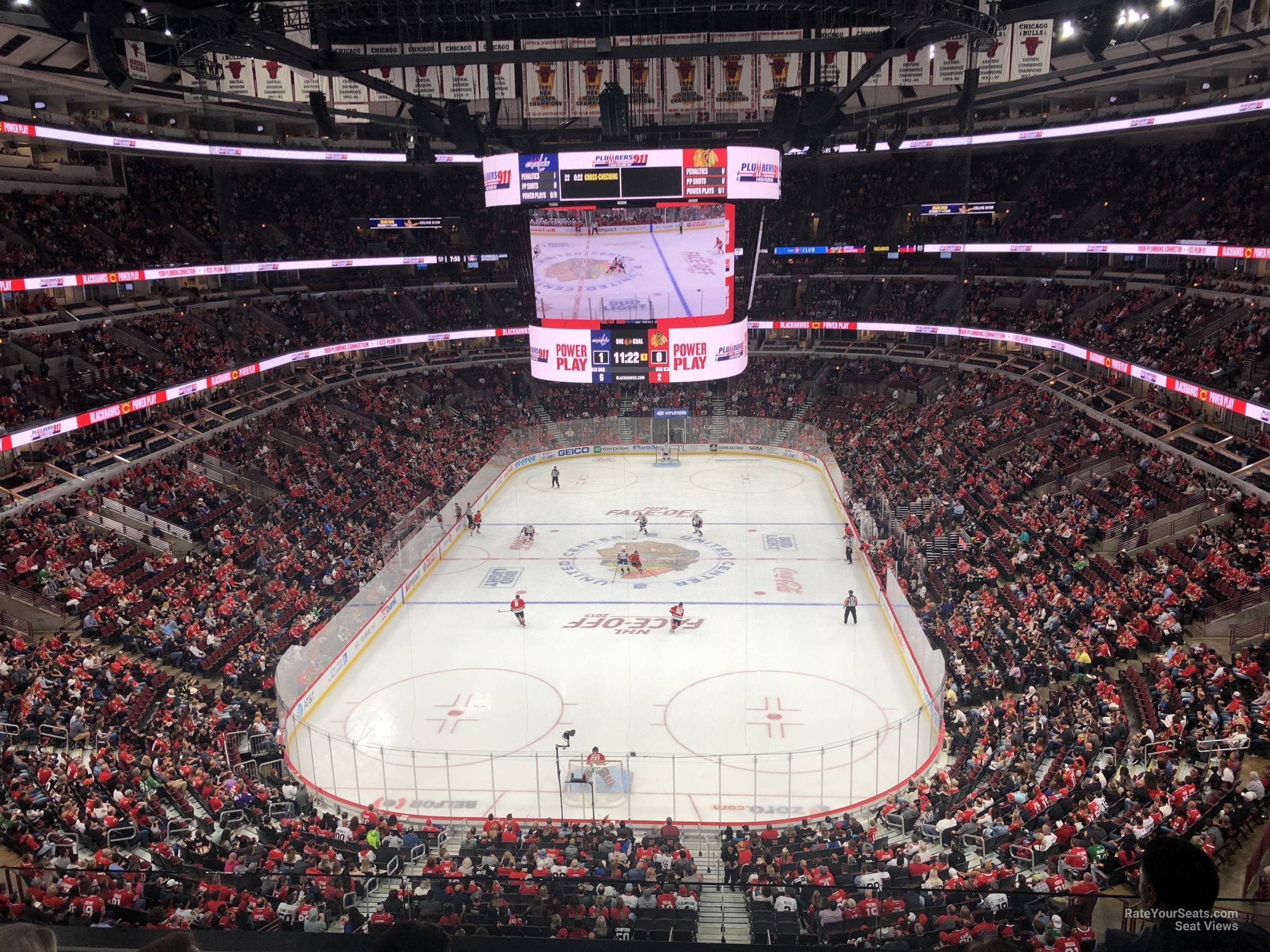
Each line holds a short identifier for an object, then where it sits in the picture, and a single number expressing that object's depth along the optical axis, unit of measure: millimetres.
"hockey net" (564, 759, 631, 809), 15555
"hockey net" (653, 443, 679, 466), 41375
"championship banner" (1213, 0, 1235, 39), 18955
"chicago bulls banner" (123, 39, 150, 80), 18203
